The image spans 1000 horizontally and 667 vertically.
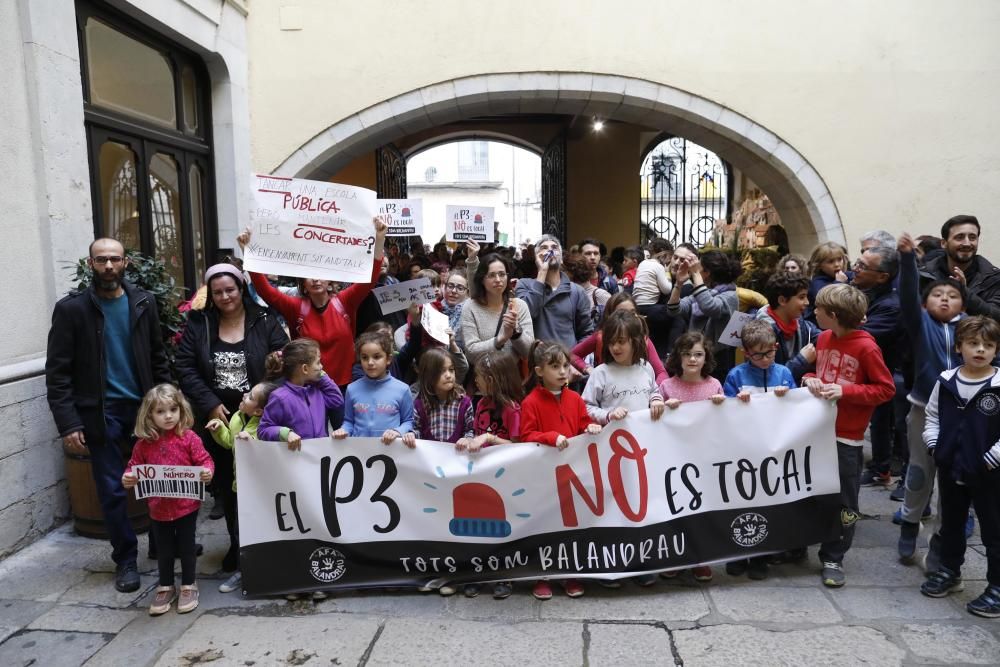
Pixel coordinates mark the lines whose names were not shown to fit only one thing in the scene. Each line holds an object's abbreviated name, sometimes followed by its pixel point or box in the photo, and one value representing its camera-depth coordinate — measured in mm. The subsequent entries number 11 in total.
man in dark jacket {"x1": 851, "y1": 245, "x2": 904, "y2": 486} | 4539
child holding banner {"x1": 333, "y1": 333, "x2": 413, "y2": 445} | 3641
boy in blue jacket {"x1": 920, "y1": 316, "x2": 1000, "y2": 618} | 3223
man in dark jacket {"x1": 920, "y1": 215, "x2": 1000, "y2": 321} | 4309
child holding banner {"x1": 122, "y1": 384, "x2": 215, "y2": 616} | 3406
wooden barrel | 4359
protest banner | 3467
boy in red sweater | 3574
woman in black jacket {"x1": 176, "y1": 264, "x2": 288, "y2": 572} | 3916
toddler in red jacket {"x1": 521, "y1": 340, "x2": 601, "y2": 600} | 3514
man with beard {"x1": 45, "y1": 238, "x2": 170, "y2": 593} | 3695
